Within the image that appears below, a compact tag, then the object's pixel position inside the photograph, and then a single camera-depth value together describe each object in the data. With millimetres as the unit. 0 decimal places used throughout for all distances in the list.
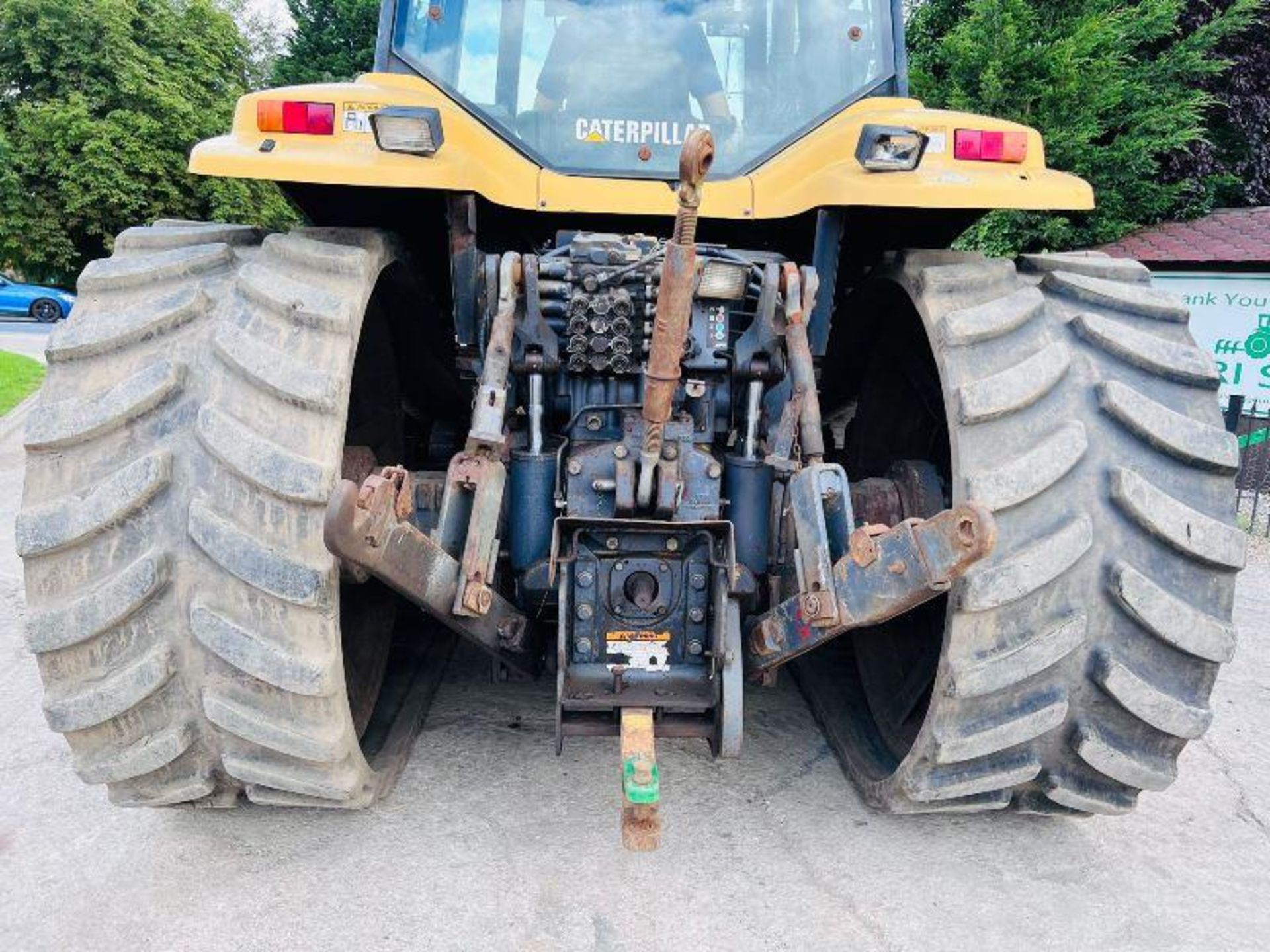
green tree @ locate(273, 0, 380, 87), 21750
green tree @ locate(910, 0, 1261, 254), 11133
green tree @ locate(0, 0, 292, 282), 29375
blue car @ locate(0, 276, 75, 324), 25859
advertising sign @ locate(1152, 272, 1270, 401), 9703
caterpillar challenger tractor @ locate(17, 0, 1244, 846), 2410
